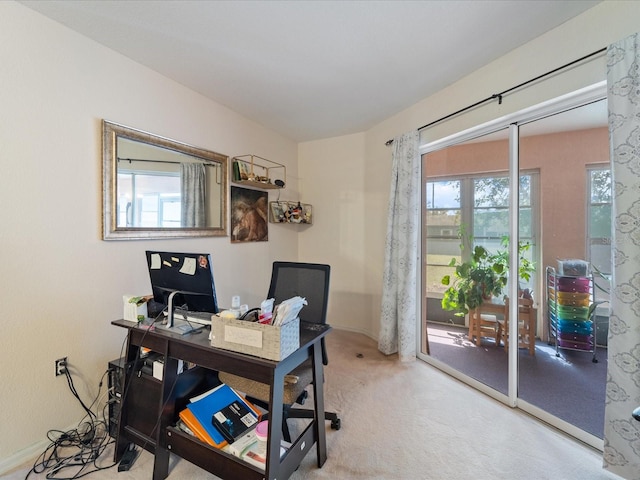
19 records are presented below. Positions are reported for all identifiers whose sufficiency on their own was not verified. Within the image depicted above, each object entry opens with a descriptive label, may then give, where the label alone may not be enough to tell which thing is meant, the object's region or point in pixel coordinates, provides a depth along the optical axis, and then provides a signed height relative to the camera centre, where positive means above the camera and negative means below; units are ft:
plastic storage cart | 6.11 -1.65
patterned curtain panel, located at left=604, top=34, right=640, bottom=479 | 4.38 -0.38
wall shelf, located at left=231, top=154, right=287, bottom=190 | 9.32 +2.53
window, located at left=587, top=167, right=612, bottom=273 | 5.52 +0.46
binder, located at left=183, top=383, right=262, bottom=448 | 4.40 -2.94
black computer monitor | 4.49 -0.73
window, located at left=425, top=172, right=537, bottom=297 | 6.85 +0.68
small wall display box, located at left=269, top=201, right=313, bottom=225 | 11.23 +1.10
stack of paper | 3.82 -1.03
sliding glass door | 5.78 -0.04
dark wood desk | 3.86 -2.73
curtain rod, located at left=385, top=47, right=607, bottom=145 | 5.15 +3.46
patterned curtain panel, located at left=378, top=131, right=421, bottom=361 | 8.87 -0.47
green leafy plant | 6.92 -1.07
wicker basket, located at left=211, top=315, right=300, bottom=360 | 3.76 -1.39
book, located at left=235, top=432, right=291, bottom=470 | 4.01 -3.22
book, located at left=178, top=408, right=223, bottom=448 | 4.30 -3.02
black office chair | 5.13 -1.57
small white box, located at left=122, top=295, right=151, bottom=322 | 5.14 -1.30
